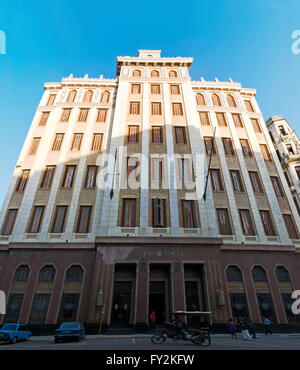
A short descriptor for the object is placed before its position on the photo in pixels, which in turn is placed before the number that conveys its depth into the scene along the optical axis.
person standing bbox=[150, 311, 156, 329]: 15.90
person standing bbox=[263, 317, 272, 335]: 15.90
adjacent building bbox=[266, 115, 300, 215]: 28.33
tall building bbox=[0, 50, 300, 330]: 17.34
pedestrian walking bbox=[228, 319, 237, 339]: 14.14
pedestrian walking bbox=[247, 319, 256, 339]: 14.43
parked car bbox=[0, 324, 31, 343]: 12.33
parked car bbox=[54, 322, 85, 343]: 12.53
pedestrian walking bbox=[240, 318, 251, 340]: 13.49
